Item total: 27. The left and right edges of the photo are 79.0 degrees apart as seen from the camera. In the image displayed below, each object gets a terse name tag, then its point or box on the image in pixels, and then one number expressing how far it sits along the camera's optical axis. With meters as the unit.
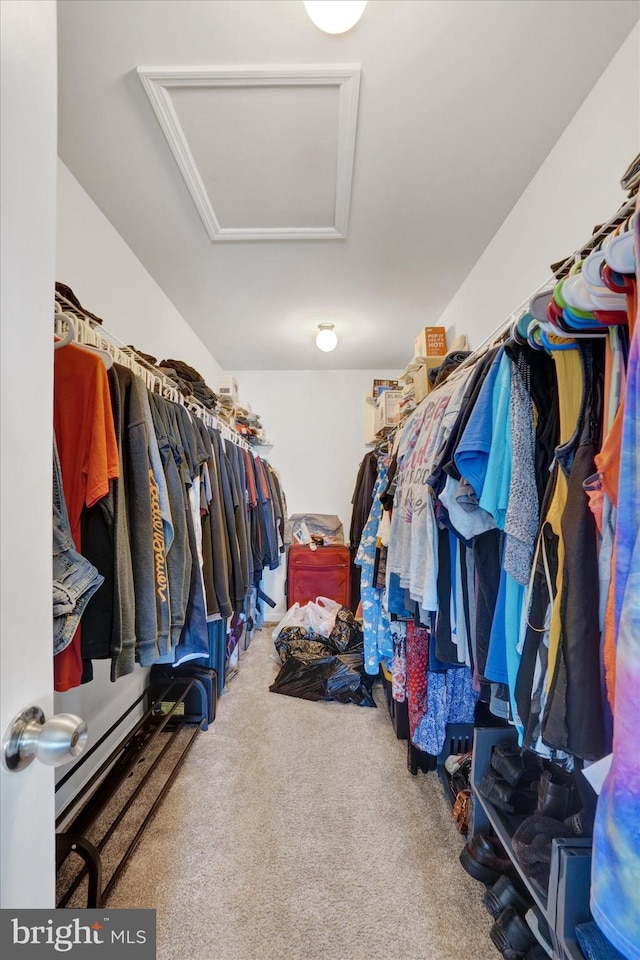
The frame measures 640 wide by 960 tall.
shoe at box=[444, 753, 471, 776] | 1.58
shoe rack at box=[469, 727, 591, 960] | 0.80
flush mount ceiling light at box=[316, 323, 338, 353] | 2.82
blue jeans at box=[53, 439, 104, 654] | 0.68
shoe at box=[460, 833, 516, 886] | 1.17
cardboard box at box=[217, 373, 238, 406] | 3.20
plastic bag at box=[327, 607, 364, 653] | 2.76
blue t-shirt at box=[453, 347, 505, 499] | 0.84
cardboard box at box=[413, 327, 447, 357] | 2.27
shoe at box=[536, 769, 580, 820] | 1.02
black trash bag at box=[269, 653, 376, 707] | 2.39
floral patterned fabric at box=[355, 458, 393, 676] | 2.01
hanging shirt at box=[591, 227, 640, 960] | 0.35
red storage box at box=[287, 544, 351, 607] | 3.67
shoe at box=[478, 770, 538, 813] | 1.15
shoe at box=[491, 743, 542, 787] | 1.17
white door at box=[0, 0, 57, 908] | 0.42
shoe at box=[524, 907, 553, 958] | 0.90
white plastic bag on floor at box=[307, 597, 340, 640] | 2.92
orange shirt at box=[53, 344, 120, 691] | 0.90
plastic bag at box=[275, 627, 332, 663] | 2.73
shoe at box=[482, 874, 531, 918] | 1.06
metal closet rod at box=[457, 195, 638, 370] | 0.56
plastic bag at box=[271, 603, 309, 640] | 3.03
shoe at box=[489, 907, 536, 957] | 1.00
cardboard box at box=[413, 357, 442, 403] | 1.93
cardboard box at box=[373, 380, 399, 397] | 2.85
